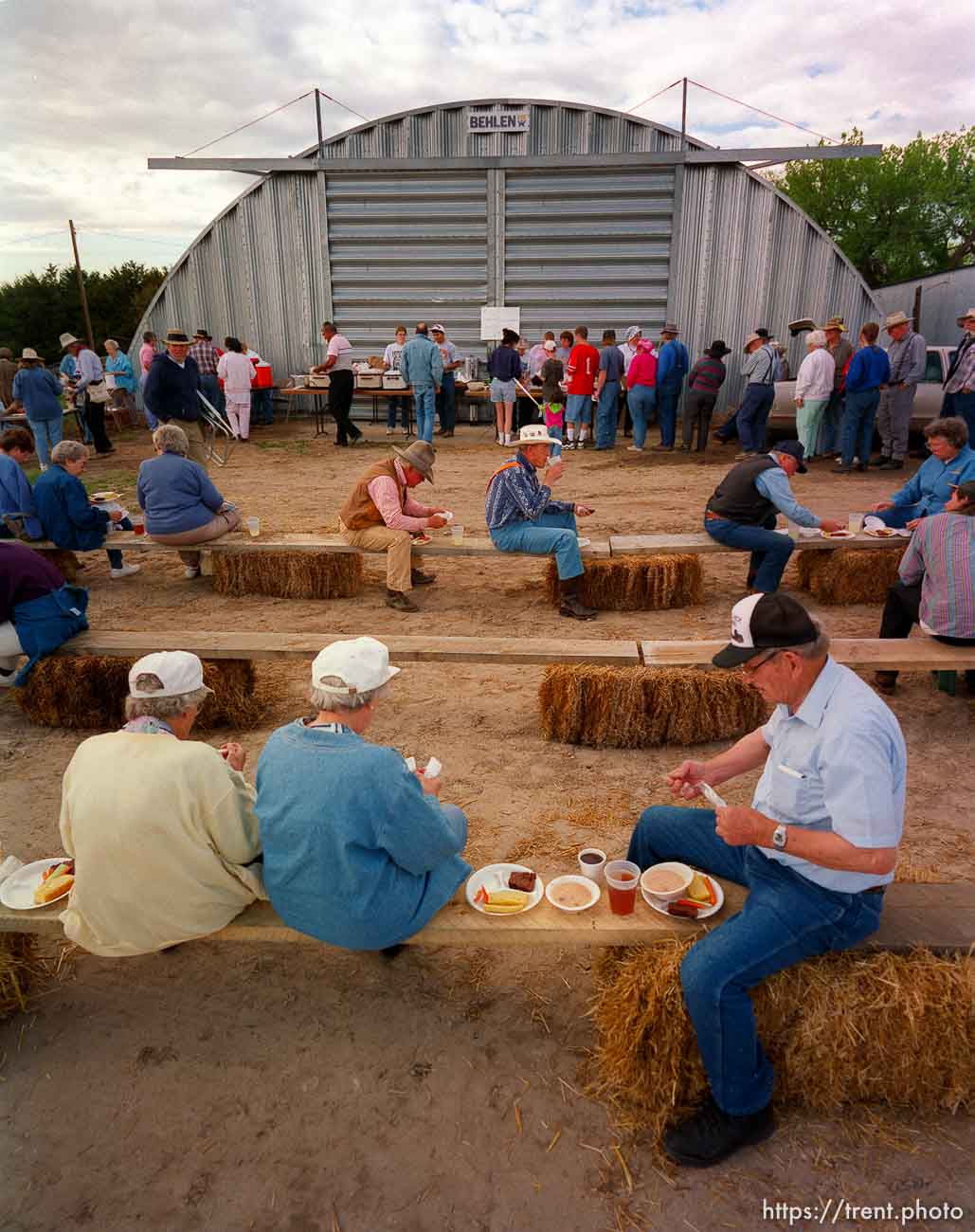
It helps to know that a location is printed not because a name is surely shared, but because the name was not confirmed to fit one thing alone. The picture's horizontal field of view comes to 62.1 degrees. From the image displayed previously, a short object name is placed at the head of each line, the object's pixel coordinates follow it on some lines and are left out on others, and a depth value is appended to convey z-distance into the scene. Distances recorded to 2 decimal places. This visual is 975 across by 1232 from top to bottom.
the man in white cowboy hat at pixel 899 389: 10.73
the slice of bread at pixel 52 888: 2.78
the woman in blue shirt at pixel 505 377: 13.20
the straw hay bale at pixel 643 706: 4.54
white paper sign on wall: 15.80
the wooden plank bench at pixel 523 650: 4.60
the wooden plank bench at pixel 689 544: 6.38
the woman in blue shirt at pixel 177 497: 6.62
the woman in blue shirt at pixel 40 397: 10.98
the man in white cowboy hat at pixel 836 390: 11.48
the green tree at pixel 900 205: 34.94
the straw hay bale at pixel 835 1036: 2.36
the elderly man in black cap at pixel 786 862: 2.18
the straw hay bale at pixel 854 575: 6.57
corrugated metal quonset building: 14.74
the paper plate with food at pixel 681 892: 2.60
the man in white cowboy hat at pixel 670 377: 12.79
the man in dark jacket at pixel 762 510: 6.15
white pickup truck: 12.05
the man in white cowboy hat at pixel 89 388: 13.04
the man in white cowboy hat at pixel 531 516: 6.26
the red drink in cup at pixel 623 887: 2.60
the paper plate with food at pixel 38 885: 2.78
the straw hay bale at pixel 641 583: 6.50
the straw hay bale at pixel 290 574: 7.00
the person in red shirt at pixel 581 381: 13.05
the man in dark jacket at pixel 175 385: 9.13
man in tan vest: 6.47
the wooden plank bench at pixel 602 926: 2.52
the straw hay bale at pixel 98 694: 4.91
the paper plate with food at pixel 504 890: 2.68
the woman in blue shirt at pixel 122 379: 15.22
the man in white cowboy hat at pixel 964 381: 10.03
